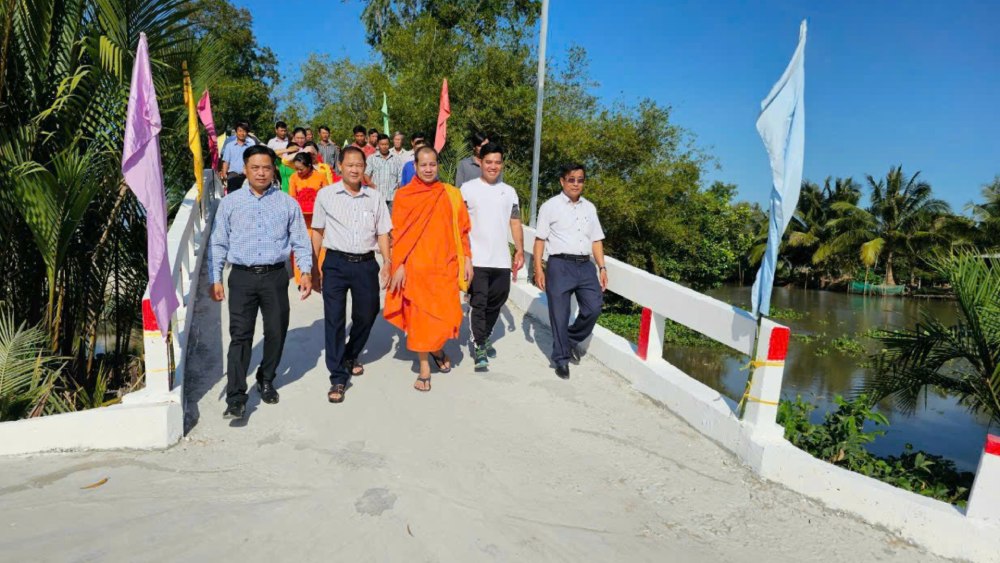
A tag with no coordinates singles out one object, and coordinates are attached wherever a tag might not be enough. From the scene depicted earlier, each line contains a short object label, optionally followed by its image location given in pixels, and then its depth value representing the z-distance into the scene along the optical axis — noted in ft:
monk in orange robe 16.44
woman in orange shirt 25.93
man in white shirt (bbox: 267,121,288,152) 37.65
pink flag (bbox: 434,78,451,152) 33.17
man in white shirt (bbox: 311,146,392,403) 15.81
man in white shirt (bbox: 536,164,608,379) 18.01
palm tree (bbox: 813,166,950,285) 122.01
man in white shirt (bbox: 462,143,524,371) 18.35
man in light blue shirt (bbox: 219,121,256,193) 35.35
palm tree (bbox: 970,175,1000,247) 96.32
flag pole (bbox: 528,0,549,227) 35.14
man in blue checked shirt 14.17
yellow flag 25.43
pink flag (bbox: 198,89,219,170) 33.73
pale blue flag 13.12
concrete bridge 10.16
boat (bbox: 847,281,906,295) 128.67
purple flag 12.60
